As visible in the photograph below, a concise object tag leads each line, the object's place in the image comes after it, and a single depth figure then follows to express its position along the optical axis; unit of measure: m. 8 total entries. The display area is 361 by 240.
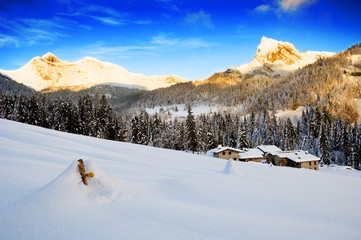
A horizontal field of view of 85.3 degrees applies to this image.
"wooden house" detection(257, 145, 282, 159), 57.38
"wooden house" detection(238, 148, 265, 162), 51.99
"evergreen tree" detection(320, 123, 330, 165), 64.00
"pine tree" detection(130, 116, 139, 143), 51.91
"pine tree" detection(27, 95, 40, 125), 44.94
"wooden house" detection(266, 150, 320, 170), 47.56
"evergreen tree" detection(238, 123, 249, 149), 65.63
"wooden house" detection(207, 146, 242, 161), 52.16
